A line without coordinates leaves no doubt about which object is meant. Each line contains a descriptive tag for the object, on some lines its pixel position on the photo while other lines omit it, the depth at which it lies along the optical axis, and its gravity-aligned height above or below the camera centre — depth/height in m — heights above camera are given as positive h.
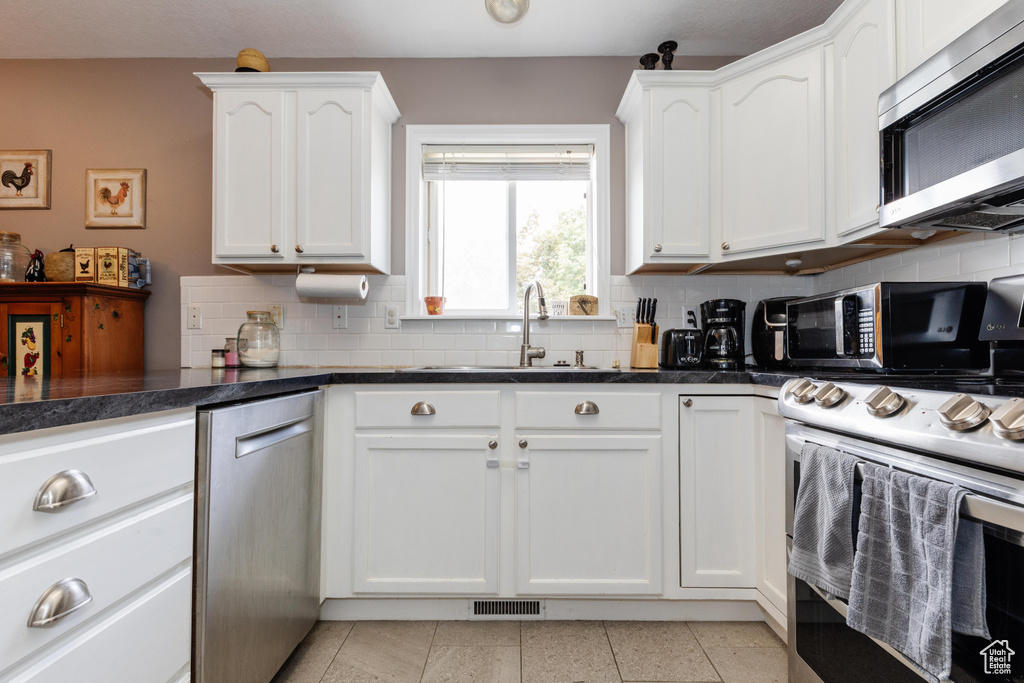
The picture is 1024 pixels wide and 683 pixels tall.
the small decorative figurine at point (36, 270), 2.46 +0.35
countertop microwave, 1.58 +0.07
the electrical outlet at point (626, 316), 2.60 +0.15
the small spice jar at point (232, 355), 2.41 -0.04
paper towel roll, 2.34 +0.27
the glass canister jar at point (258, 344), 2.39 +0.01
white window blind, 2.74 +0.95
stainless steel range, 0.82 -0.21
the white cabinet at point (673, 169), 2.27 +0.76
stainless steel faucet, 2.46 +0.00
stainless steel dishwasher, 1.16 -0.49
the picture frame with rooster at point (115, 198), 2.65 +0.73
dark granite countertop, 0.78 -0.09
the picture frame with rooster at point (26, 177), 2.65 +0.84
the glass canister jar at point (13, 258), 2.43 +0.40
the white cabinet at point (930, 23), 1.36 +0.90
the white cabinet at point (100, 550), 0.73 -0.33
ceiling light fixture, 1.68 +1.08
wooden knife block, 2.42 -0.01
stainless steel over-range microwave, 1.15 +0.53
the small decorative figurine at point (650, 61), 2.36 +1.28
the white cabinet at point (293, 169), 2.29 +0.76
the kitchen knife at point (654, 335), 2.45 +0.06
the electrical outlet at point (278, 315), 2.61 +0.15
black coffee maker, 2.28 +0.06
